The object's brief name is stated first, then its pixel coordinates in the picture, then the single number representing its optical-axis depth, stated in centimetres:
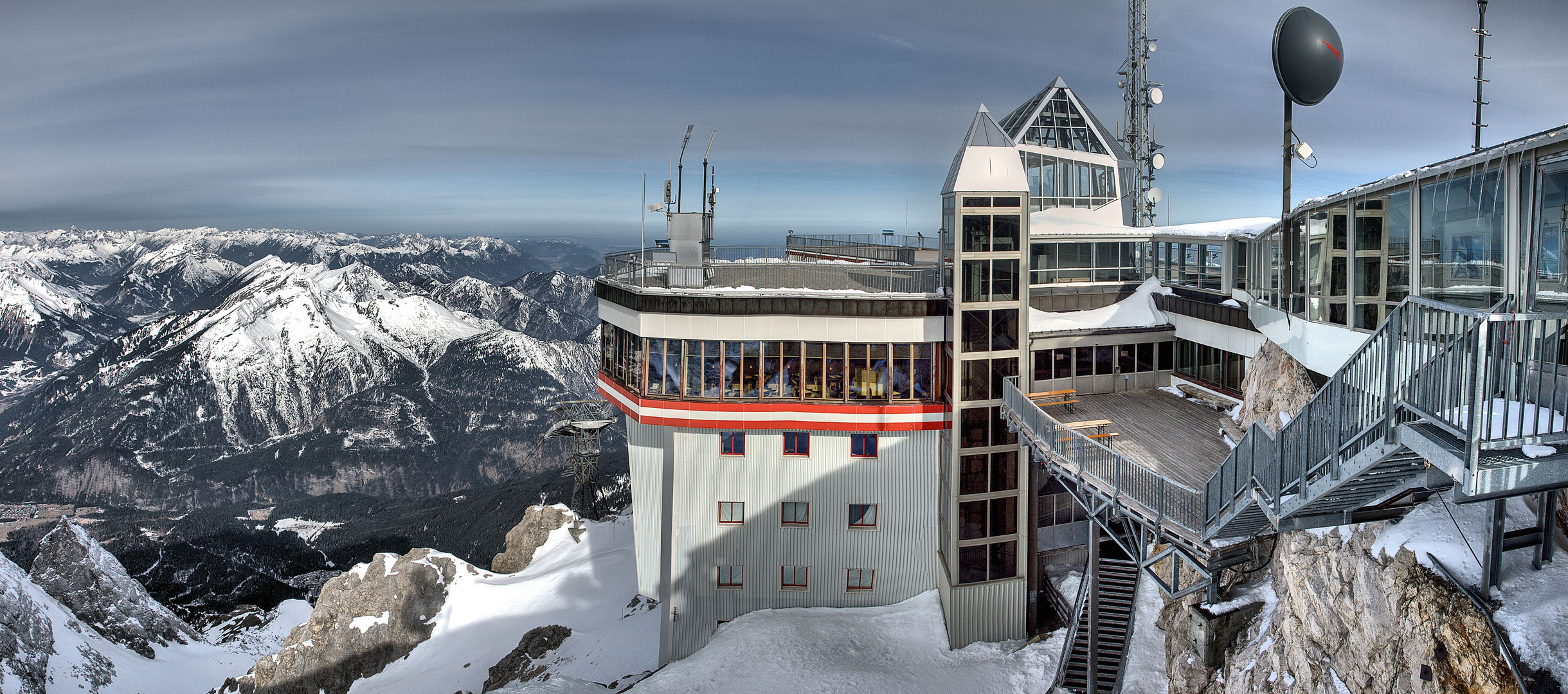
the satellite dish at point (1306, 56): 1553
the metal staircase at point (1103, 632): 1861
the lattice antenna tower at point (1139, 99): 3588
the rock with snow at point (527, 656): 3244
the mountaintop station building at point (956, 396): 1897
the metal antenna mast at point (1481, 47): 1869
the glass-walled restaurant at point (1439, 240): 906
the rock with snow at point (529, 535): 4772
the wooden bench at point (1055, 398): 2210
